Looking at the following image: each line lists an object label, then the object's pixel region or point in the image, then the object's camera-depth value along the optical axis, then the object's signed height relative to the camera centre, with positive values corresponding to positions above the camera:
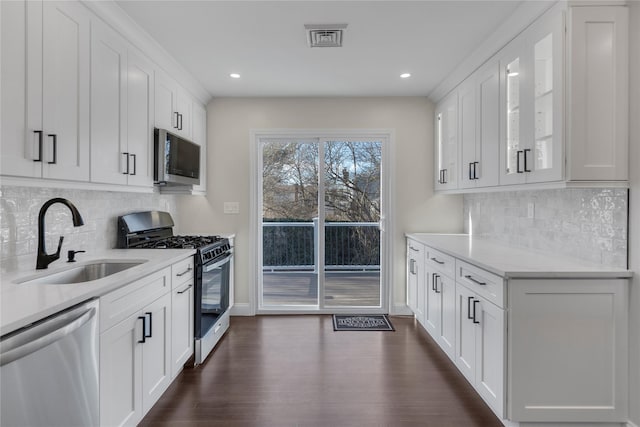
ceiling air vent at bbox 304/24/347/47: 2.47 +1.33
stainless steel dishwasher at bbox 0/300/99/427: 1.12 -0.58
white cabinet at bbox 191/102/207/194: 3.72 +0.88
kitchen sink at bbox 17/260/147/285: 1.88 -0.35
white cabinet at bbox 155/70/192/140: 2.91 +0.98
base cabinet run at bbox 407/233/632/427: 1.87 -0.70
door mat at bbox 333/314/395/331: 3.67 -1.18
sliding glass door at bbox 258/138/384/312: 4.19 -0.04
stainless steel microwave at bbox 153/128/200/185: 2.84 +0.48
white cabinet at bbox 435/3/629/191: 1.90 +0.68
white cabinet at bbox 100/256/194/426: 1.66 -0.74
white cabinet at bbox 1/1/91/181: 1.52 +0.61
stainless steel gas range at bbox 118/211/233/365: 2.83 -0.41
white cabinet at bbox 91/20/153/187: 2.11 +0.70
